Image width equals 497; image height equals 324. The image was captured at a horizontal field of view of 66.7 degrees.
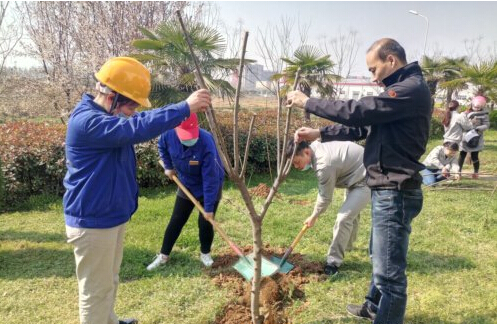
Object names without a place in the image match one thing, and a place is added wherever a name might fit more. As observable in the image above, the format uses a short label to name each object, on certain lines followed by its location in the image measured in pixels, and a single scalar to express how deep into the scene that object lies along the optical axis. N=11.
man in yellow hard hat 1.96
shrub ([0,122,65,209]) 5.70
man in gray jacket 3.23
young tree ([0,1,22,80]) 13.77
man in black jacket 2.13
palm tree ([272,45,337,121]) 10.52
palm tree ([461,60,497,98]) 11.74
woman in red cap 3.41
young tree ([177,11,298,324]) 1.85
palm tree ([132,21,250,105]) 6.66
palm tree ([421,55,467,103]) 16.38
